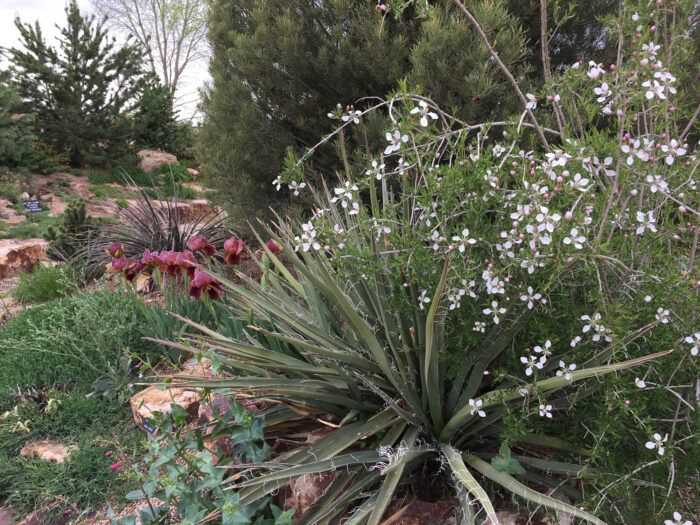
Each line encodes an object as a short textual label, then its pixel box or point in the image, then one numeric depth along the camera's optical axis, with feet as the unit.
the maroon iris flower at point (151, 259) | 10.46
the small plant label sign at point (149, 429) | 7.92
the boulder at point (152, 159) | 45.29
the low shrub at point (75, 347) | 10.61
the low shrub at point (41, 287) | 17.58
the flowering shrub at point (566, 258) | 4.68
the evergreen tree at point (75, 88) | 40.40
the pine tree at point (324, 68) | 11.68
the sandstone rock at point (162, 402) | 8.91
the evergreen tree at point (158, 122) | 46.68
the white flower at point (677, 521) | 4.31
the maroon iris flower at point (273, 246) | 10.61
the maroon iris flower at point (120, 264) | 11.21
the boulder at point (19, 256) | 22.58
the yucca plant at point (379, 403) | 5.48
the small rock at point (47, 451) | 8.98
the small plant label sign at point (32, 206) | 26.71
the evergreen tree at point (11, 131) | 33.14
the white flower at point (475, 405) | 5.14
